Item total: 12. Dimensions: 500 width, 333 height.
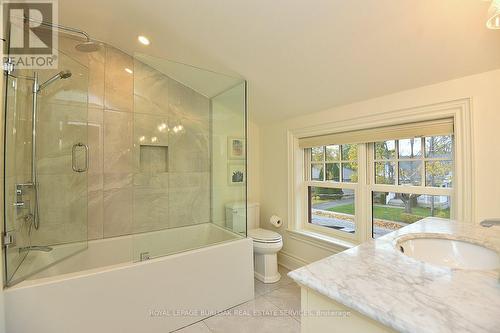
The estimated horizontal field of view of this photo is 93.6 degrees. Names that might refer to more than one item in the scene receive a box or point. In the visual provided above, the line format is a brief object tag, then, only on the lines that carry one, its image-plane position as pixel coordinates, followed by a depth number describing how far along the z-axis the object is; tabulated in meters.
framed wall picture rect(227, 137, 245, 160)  2.72
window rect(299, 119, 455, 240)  1.89
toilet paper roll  3.01
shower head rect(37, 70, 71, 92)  2.04
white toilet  2.58
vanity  0.53
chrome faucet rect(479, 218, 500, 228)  1.11
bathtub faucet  1.72
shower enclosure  1.60
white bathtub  1.45
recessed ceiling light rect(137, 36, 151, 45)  2.29
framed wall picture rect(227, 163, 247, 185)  2.74
